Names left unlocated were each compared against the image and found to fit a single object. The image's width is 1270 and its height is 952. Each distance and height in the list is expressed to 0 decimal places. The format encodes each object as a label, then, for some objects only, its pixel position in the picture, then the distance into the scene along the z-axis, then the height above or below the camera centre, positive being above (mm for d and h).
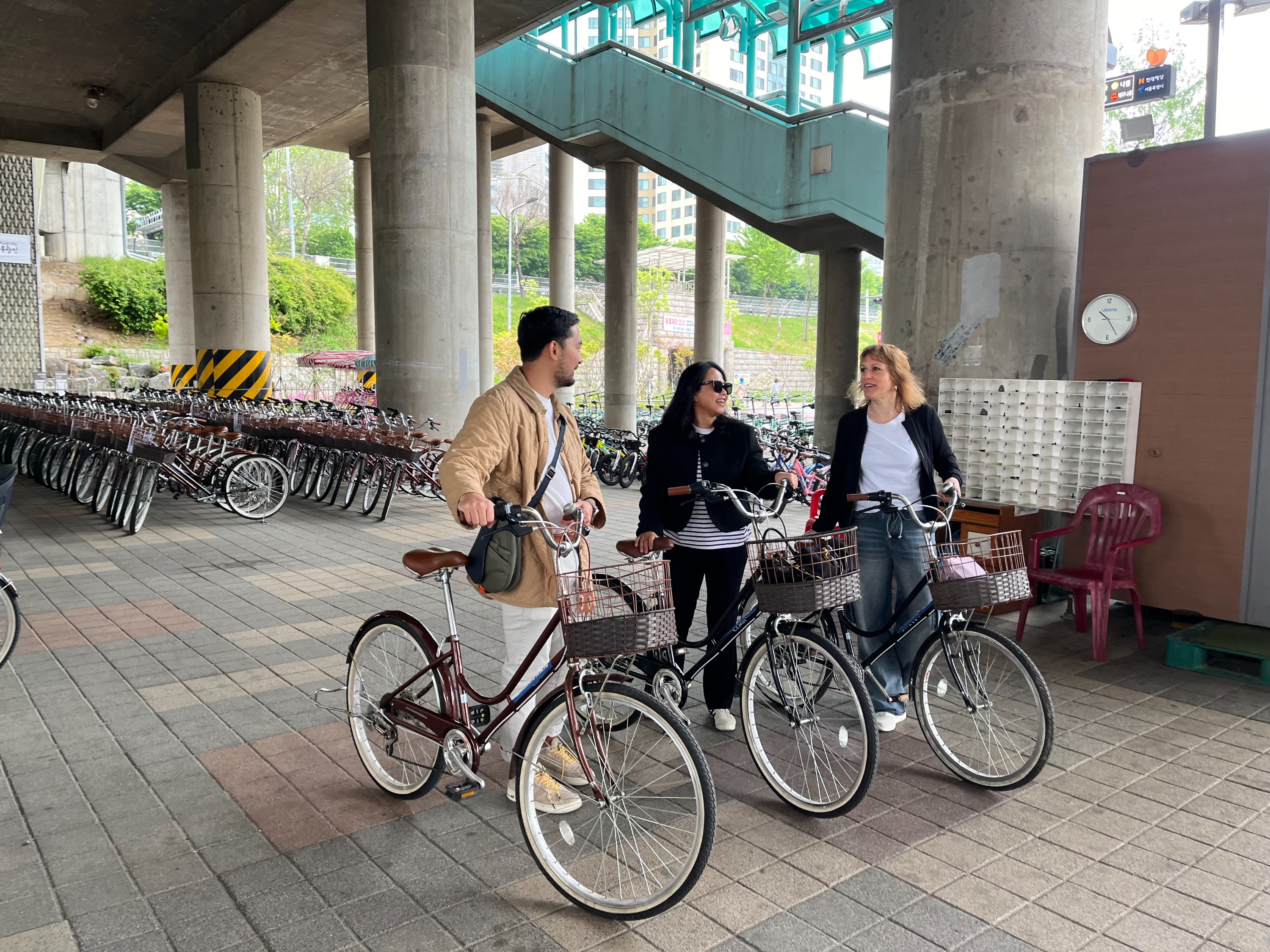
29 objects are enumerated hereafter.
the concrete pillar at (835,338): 16422 +651
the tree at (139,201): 62750 +11250
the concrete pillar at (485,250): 23766 +3169
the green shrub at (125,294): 41312 +3172
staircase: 14070 +4016
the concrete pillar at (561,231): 24969 +3813
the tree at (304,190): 61938 +11987
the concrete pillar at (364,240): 27875 +3970
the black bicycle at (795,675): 3217 -1116
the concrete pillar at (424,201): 10938 +2016
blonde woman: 4098 -471
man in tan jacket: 3090 -296
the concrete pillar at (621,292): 20656 +1817
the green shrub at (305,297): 48750 +3778
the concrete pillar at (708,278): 22016 +2215
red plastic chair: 5285 -1005
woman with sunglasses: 3893 -458
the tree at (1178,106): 26844 +8091
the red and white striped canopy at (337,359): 38219 +349
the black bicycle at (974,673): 3387 -1119
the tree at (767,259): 62438 +7748
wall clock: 5797 +360
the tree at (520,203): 71188 +13491
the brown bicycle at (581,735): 2588 -1165
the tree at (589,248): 74500 +9890
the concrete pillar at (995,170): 6121 +1383
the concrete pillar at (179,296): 22438 +1688
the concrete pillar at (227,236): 15797 +2247
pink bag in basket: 3551 -746
